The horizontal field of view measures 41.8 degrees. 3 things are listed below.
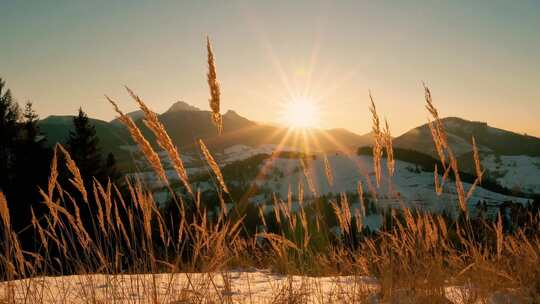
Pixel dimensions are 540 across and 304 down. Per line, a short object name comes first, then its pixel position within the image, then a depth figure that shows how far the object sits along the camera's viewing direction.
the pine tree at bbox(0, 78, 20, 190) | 22.64
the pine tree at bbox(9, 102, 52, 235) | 13.93
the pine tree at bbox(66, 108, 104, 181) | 20.06
